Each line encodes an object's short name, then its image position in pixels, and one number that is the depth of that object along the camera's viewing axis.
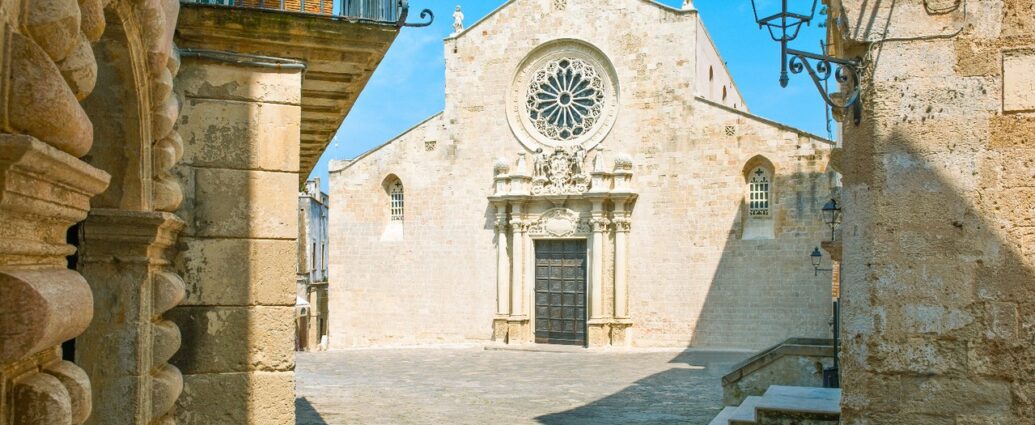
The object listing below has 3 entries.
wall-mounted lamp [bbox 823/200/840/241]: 10.90
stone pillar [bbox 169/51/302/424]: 4.54
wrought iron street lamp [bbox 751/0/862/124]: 4.56
